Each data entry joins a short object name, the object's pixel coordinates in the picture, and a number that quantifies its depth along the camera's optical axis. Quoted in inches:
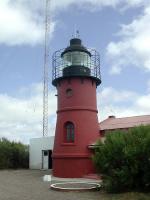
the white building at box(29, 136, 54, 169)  767.7
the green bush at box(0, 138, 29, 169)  807.6
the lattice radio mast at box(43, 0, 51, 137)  912.3
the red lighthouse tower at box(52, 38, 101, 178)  550.6
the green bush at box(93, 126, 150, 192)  373.2
